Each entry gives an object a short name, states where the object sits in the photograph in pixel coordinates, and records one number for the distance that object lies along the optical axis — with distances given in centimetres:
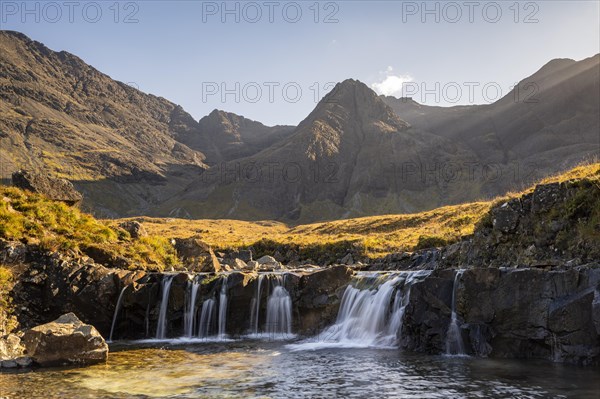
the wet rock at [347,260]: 4903
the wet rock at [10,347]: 2106
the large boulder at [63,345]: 2006
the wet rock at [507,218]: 2836
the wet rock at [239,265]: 3994
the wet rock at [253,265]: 4006
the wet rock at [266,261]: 4549
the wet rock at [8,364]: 1964
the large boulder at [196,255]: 3656
